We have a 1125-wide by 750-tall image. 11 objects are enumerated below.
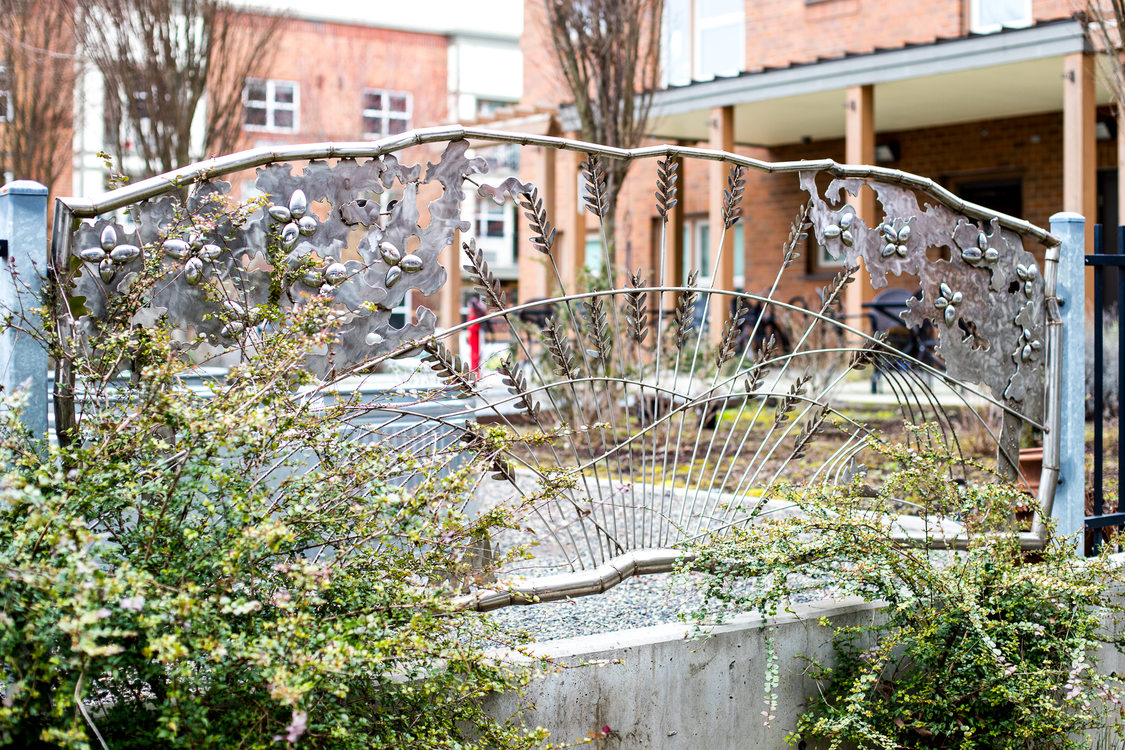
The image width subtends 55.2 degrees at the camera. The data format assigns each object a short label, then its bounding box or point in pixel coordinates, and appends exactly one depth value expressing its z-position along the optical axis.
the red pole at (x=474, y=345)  10.31
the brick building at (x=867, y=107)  10.27
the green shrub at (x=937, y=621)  2.85
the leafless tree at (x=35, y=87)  12.31
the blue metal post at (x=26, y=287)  2.41
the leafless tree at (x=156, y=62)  10.29
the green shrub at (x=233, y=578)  1.82
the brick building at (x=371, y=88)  28.77
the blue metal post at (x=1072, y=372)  3.86
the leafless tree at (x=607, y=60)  9.10
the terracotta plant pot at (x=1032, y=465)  4.33
